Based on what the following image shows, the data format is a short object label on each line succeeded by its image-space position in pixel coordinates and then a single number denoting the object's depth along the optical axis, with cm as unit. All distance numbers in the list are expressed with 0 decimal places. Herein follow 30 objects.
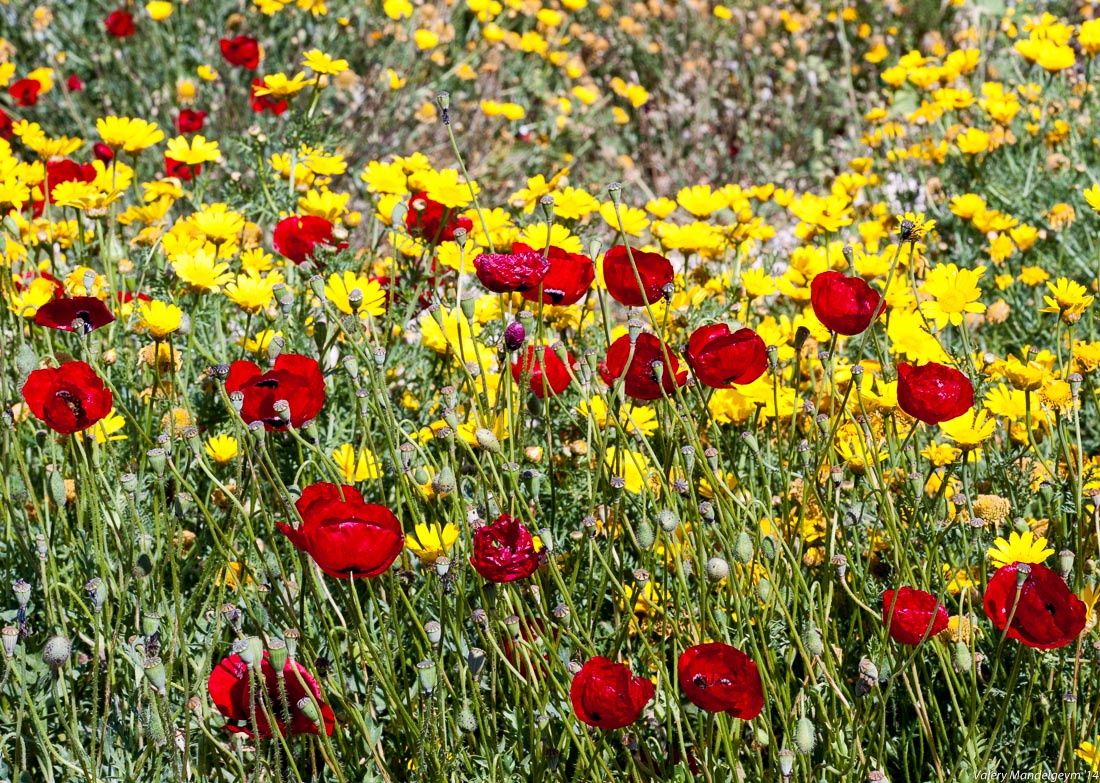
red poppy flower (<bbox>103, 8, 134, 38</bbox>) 644
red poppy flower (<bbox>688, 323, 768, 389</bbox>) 376
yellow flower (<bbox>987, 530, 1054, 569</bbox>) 378
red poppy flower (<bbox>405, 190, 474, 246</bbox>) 421
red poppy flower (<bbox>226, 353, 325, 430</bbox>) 378
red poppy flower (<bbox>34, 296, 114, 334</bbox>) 392
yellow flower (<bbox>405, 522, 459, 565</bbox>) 380
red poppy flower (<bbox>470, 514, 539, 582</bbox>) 368
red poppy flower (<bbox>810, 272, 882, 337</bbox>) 378
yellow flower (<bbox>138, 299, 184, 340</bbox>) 396
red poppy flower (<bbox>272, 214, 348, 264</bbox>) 417
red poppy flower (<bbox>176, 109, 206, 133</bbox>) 548
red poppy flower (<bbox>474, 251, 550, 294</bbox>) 381
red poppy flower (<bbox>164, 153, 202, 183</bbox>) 462
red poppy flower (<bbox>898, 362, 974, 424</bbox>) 372
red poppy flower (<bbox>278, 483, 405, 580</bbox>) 362
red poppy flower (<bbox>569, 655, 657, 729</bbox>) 365
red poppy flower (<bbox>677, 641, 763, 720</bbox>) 363
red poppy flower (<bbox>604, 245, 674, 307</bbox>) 386
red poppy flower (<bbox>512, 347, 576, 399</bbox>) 394
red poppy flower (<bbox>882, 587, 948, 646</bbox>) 371
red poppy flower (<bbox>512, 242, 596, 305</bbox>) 390
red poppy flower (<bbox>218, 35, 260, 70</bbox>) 609
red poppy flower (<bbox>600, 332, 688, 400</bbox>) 381
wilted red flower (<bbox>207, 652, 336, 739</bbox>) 371
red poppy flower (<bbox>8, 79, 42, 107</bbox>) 544
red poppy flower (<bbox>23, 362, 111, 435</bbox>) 375
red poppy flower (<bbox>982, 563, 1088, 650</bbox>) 364
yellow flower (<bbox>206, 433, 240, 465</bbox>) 399
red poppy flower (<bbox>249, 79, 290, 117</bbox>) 444
